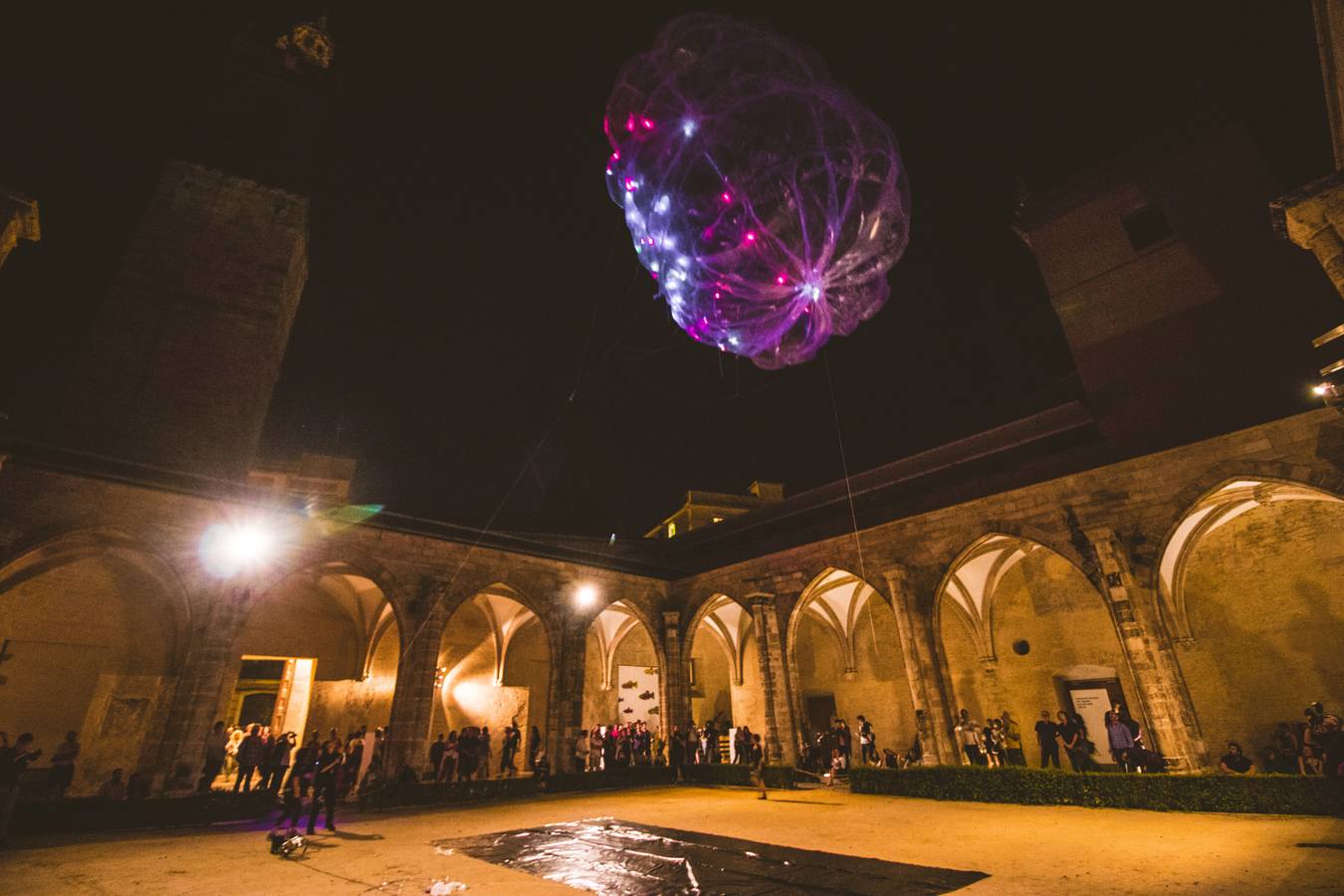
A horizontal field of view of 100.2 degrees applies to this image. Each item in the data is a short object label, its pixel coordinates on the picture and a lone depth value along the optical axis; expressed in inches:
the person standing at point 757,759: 624.1
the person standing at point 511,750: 778.8
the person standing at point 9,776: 360.8
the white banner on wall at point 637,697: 1020.5
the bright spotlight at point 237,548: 551.8
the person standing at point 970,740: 585.0
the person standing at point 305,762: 391.5
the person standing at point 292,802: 346.6
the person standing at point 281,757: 562.6
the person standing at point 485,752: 752.3
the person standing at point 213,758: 507.5
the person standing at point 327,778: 404.8
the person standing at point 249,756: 548.1
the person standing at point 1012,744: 663.8
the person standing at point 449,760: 659.4
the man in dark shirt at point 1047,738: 577.0
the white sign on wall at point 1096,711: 665.0
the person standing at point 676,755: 773.9
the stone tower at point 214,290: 676.7
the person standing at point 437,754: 661.3
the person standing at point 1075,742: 533.0
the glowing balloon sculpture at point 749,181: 294.4
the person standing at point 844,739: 711.7
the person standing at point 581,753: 721.6
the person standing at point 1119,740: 488.4
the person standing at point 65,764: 454.3
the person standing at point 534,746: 807.7
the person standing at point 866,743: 705.6
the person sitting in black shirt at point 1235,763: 506.6
